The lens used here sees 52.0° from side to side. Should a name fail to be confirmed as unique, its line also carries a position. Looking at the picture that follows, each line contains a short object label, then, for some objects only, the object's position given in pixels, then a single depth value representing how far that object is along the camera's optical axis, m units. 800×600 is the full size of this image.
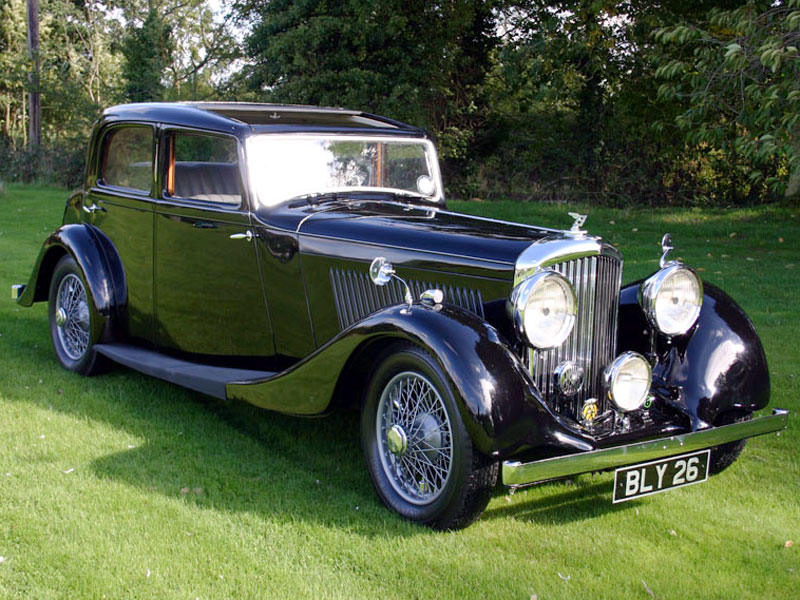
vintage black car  3.40
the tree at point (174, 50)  25.42
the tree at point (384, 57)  18.53
